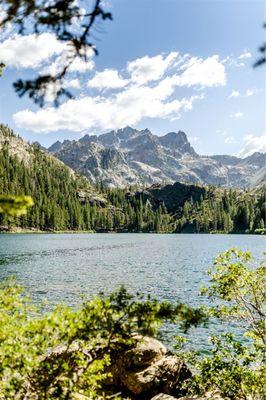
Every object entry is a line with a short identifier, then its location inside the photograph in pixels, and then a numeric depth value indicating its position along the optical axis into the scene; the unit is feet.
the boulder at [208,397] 47.67
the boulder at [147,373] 55.57
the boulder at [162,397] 50.28
